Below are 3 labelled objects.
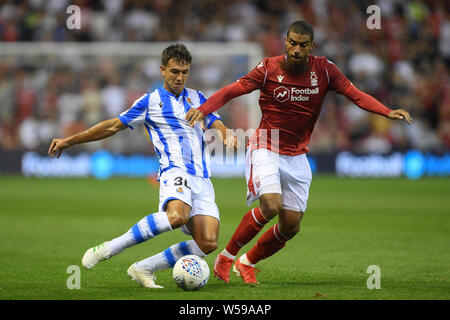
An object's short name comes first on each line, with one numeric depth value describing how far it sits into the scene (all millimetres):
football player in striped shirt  11758
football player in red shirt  12789
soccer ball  11609
